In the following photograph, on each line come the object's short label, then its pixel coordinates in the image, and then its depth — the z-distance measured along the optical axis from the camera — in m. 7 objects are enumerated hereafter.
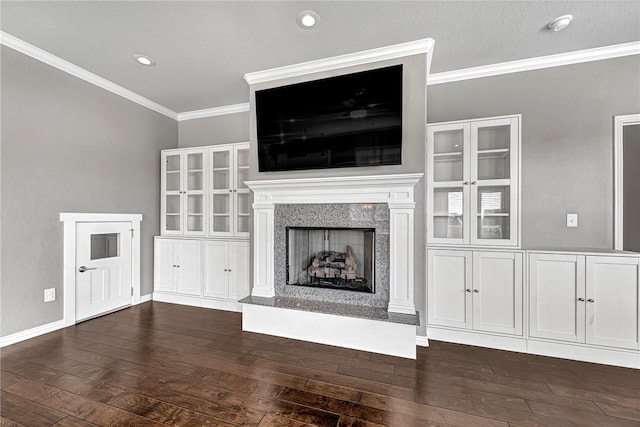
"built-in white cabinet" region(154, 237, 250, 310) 3.66
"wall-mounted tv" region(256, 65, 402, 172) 2.69
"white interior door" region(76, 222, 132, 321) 3.18
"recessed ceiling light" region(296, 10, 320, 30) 2.22
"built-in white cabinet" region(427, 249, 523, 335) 2.60
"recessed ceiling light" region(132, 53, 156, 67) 2.86
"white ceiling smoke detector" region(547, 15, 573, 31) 2.23
